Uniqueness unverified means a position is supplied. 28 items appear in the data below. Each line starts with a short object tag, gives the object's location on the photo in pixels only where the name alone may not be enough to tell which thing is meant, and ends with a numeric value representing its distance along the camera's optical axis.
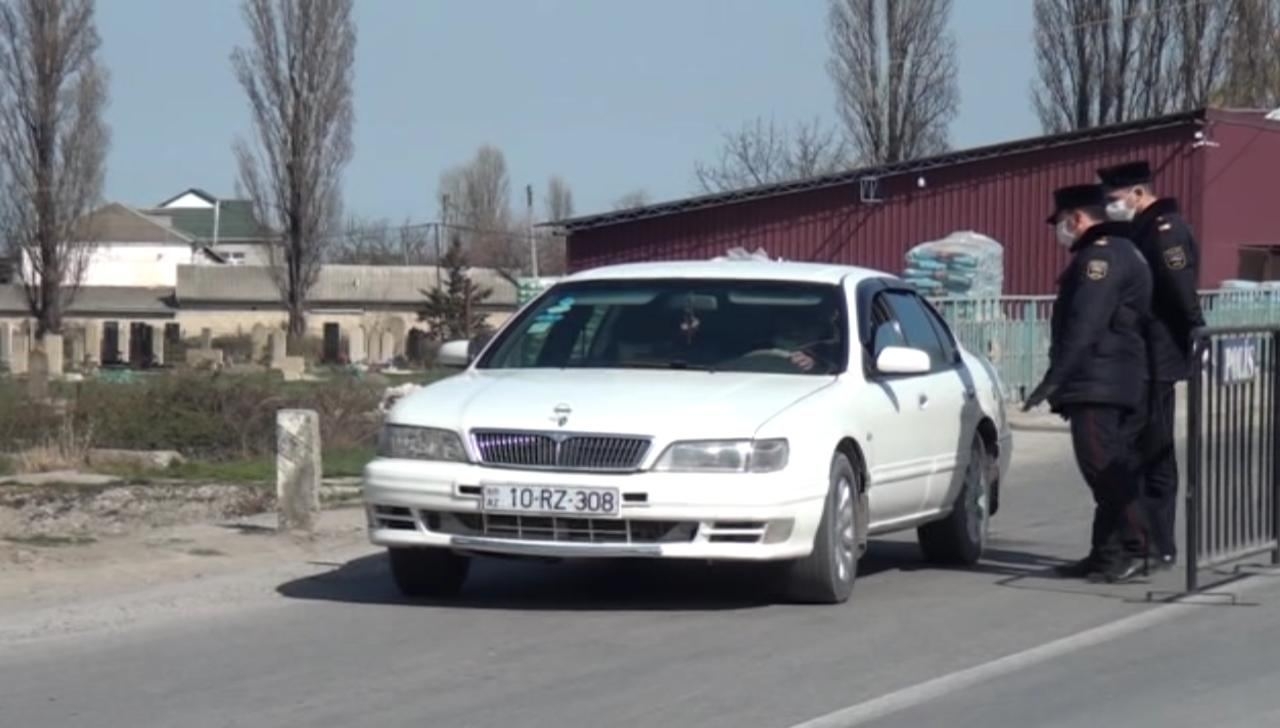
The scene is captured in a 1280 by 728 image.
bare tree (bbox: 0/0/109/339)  56.31
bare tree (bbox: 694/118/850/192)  74.50
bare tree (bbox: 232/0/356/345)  57.59
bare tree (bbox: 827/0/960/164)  55.00
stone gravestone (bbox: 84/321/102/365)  56.22
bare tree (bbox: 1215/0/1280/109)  54.75
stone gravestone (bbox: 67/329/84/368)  54.43
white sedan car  9.41
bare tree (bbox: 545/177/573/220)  120.25
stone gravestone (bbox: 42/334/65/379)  43.54
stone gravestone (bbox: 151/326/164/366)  54.03
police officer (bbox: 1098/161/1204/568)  10.86
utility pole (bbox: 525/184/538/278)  83.03
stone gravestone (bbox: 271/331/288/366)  48.89
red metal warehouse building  40.22
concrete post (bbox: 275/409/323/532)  13.49
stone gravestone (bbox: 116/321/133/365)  54.84
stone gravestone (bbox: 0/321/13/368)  51.38
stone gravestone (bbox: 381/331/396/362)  56.31
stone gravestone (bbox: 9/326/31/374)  43.06
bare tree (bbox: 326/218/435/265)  106.31
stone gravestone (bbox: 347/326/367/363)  55.44
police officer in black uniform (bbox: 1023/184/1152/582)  10.55
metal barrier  10.52
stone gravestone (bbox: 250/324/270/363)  52.47
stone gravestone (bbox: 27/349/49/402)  27.20
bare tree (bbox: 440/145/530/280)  113.00
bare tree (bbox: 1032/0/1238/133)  54.09
